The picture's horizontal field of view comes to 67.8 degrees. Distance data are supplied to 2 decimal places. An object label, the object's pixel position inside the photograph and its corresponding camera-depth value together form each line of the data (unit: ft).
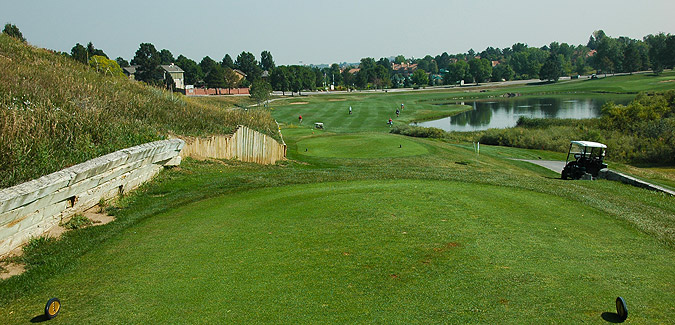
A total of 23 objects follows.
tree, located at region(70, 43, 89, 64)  220.06
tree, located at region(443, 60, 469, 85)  600.80
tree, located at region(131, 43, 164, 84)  325.83
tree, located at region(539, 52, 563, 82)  531.50
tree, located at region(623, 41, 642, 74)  528.22
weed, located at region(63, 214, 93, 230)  28.25
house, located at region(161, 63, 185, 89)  356.71
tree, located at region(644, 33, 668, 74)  501.15
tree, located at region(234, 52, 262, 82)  508.61
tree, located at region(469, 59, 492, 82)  593.01
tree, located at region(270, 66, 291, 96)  394.52
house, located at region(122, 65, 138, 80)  400.88
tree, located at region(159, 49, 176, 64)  505.33
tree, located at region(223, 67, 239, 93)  401.94
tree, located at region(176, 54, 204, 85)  429.38
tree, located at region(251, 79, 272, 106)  273.33
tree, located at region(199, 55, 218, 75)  466.25
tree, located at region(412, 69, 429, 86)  613.93
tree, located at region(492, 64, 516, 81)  606.96
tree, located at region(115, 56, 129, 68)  458.50
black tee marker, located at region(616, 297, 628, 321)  18.12
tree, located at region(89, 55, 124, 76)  186.83
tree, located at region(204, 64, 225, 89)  387.96
